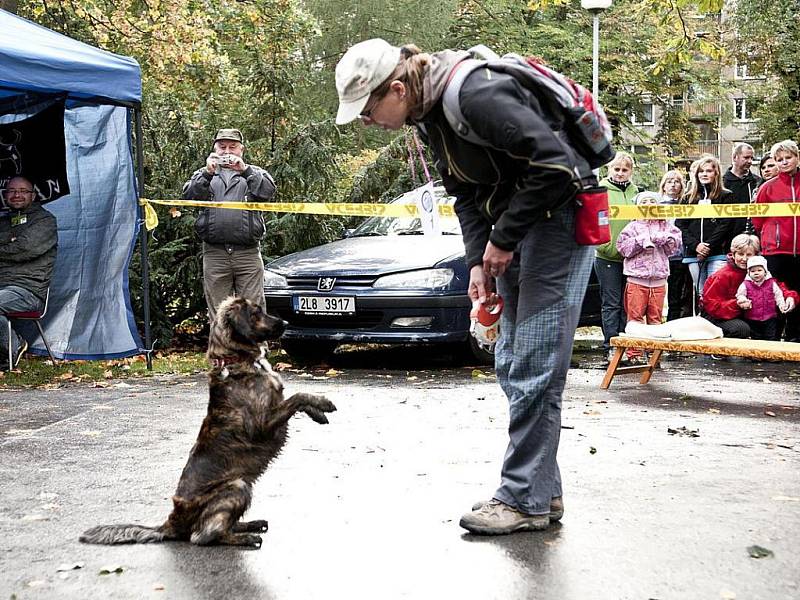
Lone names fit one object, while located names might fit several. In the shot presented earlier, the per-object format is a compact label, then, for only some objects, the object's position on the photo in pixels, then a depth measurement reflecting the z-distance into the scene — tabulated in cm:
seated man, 1041
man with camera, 1029
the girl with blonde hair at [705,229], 1156
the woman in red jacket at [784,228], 1090
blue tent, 1068
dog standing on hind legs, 427
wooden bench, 823
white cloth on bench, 886
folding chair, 1039
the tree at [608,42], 2839
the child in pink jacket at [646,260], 1047
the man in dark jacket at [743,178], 1195
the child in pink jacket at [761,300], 1089
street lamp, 1722
